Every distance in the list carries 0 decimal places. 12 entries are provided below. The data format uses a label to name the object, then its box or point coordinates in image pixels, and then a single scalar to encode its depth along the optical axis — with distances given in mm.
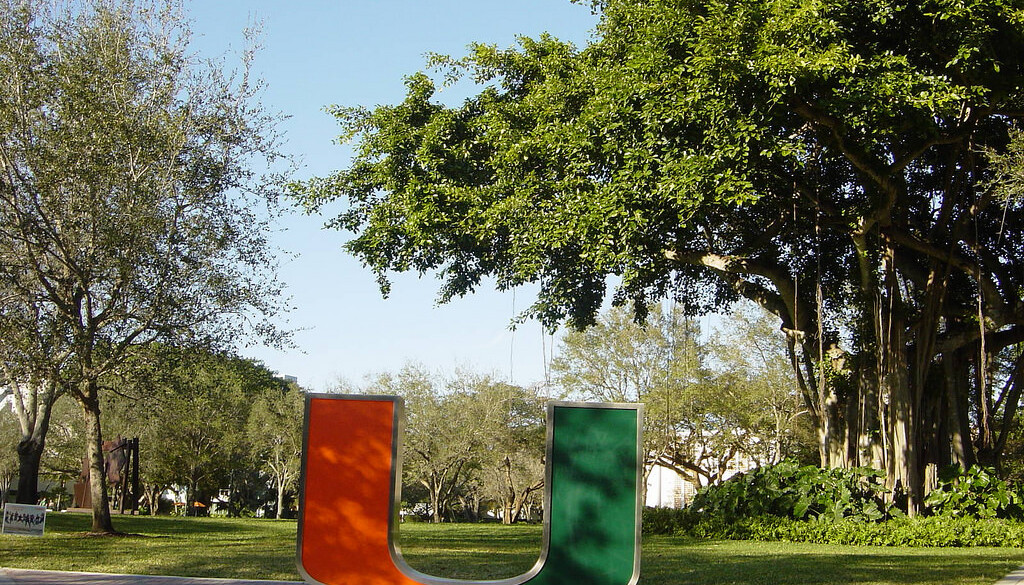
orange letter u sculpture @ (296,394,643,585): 6961
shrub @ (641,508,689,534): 20047
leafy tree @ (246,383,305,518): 38469
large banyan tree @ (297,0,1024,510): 13234
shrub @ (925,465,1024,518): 16781
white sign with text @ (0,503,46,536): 12594
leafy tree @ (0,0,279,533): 15039
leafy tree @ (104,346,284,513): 37344
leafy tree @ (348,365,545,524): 34906
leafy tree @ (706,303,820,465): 32344
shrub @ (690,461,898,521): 17188
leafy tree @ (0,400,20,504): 44500
